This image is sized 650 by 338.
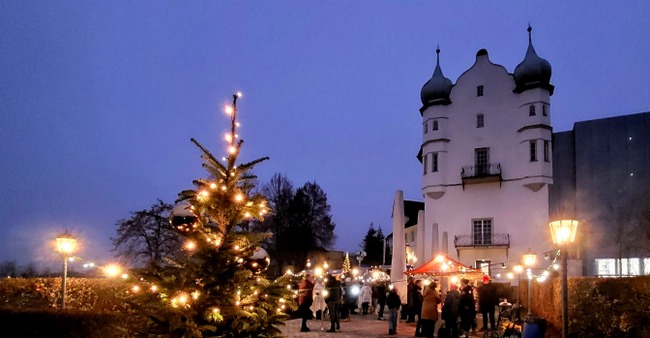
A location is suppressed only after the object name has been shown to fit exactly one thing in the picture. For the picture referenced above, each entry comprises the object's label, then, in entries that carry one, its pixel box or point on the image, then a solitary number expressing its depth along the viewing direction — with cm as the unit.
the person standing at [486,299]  1698
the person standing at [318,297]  1872
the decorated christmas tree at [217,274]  632
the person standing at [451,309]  1388
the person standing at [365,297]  2398
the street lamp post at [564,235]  955
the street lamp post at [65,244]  1382
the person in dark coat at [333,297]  1538
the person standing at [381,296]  2134
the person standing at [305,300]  1596
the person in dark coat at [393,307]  1575
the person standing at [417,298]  1866
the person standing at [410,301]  1912
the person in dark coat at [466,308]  1468
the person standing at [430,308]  1429
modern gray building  3709
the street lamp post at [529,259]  1943
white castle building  3784
